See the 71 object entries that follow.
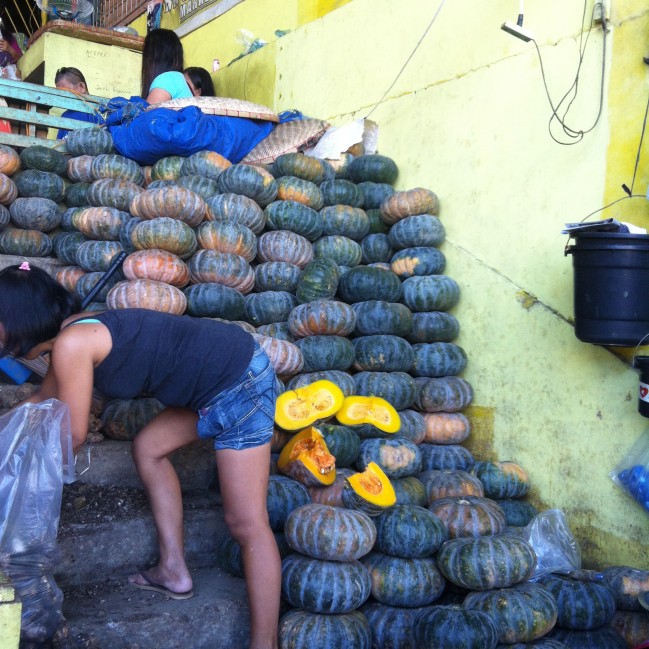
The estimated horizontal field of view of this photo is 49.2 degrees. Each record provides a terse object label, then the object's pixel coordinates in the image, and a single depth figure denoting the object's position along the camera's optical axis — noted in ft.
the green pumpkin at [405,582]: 10.80
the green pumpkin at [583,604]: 10.80
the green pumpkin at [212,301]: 15.33
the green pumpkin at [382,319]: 15.80
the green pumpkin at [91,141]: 19.31
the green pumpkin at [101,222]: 17.31
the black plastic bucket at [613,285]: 11.57
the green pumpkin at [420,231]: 17.15
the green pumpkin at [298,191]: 18.26
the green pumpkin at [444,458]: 14.78
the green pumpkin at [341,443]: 13.00
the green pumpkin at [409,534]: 11.21
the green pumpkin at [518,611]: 10.06
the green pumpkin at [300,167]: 18.83
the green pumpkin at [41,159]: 18.74
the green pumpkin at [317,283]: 16.03
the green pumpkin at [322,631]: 9.70
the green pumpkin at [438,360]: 15.97
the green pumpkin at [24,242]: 17.40
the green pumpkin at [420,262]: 16.96
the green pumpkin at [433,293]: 16.53
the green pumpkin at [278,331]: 15.64
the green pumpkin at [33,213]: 17.80
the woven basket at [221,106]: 19.71
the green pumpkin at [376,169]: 19.07
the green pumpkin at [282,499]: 11.65
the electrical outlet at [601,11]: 14.19
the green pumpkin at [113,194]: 17.85
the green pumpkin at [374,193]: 18.93
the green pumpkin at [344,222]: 18.19
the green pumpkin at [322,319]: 15.20
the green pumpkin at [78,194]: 18.43
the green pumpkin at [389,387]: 14.89
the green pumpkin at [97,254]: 16.65
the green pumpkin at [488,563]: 10.61
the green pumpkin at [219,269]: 15.87
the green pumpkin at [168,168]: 18.61
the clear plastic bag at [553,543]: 12.29
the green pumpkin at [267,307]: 16.17
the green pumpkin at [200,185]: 17.43
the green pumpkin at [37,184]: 18.38
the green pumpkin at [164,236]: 15.39
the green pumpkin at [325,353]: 14.92
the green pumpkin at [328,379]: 14.40
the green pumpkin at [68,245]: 17.56
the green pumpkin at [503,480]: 14.14
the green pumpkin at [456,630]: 9.30
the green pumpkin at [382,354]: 15.37
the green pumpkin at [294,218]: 17.62
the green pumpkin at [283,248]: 17.13
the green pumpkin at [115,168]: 18.58
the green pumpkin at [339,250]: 17.70
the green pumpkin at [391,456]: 13.26
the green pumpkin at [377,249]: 18.20
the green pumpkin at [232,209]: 16.85
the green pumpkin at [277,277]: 16.67
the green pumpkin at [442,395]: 15.53
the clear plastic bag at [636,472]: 12.37
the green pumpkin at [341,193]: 18.92
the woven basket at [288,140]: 20.72
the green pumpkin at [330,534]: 10.46
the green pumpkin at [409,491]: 12.82
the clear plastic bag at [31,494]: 7.75
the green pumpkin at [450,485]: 13.43
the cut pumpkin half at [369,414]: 13.76
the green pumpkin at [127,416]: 12.63
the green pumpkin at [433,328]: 16.26
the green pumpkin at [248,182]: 17.56
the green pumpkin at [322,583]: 10.08
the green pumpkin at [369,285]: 16.40
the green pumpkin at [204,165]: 18.29
